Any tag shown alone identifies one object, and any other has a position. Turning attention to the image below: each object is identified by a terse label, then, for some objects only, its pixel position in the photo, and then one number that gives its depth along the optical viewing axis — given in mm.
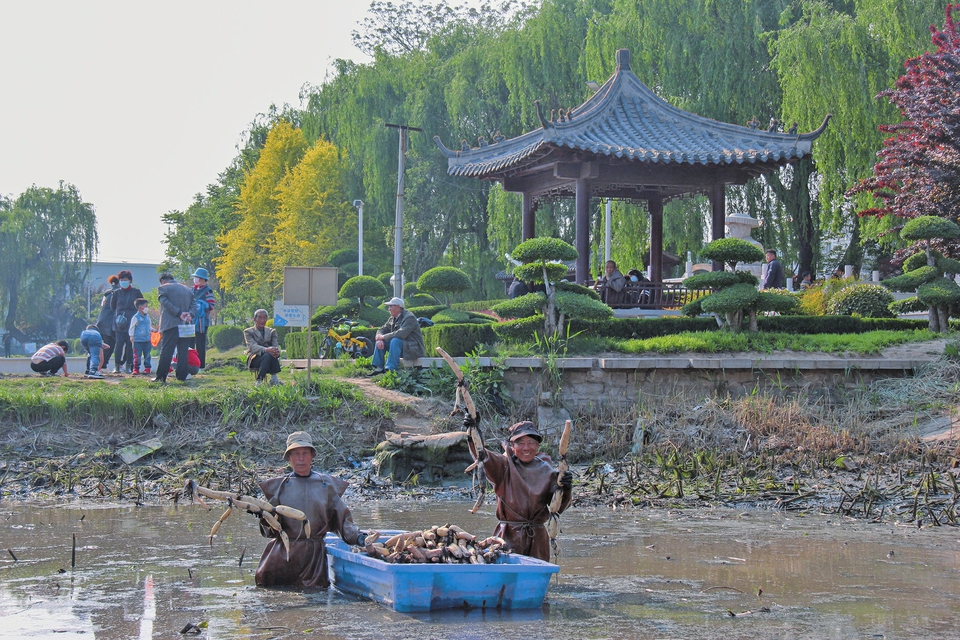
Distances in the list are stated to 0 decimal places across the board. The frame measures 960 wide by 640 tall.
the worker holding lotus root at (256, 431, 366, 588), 7555
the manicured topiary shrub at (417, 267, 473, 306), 22953
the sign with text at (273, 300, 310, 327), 25219
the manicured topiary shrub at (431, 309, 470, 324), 19969
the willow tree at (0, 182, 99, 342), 54031
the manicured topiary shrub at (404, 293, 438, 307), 28928
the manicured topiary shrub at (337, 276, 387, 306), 26906
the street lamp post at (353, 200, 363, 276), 31406
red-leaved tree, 18406
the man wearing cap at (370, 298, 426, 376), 15906
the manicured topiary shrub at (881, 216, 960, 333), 16703
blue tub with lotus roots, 6719
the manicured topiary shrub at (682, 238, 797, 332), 16172
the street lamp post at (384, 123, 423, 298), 29516
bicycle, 22062
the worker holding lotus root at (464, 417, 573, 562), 7422
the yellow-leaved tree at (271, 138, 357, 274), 37656
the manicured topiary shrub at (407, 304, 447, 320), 23016
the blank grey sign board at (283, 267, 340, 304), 14719
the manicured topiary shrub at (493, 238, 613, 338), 16078
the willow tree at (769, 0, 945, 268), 22891
